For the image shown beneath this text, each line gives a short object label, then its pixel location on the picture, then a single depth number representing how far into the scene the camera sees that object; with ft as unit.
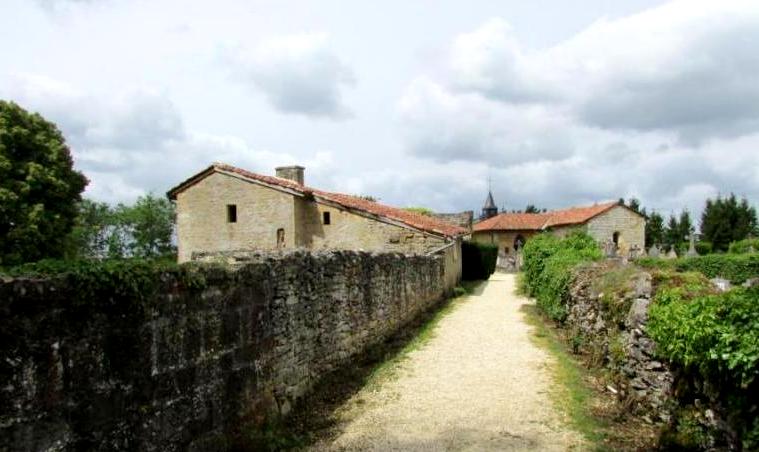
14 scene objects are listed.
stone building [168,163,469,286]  73.97
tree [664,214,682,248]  226.17
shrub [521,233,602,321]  46.37
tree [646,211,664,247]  229.66
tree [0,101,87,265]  86.84
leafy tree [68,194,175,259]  197.47
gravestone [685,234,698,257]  129.59
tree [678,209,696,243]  226.50
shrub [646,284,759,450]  14.46
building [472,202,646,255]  185.98
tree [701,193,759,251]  206.59
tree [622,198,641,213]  253.75
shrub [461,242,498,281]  112.98
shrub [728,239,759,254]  140.97
